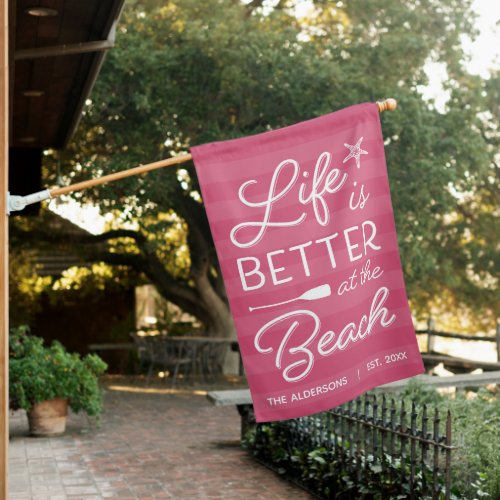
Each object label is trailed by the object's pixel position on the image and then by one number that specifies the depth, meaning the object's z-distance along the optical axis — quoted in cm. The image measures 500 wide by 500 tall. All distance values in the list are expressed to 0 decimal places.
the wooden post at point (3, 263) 416
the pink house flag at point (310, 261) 473
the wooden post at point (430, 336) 1862
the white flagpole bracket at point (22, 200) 433
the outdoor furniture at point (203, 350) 1745
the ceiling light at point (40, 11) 697
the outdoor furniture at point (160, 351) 1717
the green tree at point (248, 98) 1491
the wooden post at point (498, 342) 1616
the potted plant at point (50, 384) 1071
